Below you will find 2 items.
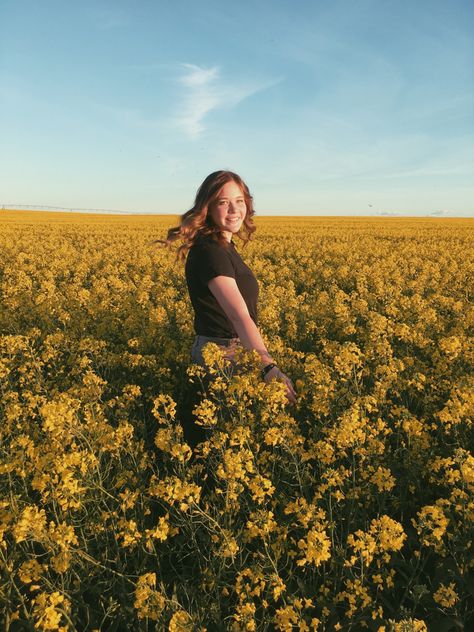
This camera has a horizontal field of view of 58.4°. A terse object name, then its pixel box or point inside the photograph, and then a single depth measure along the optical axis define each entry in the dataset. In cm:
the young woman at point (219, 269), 336
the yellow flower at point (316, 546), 204
